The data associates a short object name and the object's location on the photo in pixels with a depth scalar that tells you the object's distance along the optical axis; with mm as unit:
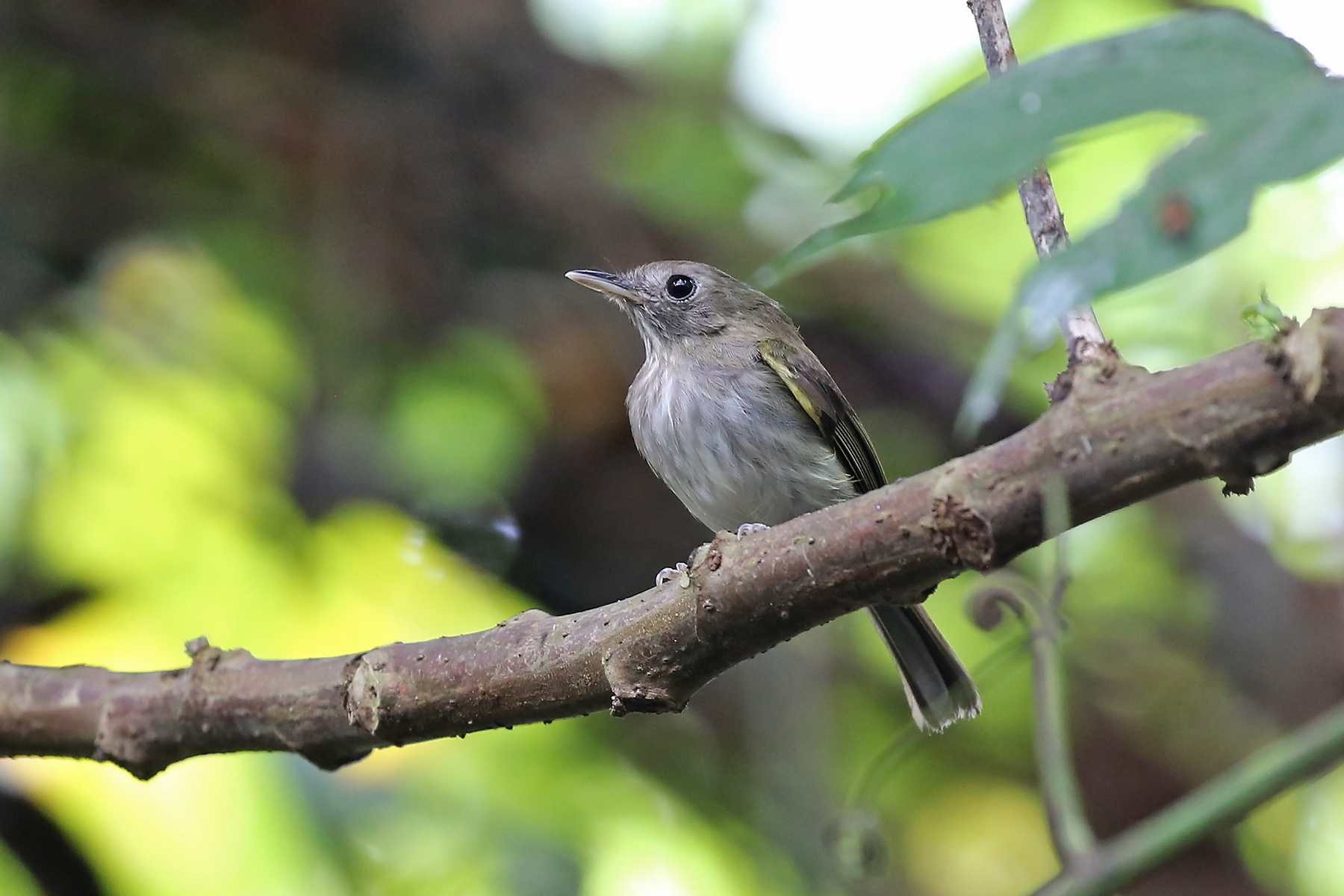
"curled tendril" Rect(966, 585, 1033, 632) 3509
